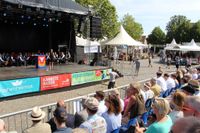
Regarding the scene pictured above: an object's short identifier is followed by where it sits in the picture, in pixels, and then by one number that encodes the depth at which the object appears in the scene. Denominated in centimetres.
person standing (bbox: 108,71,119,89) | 1021
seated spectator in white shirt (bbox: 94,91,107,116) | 408
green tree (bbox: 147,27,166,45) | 7248
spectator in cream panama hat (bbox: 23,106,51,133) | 297
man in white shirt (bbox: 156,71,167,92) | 621
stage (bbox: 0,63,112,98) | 920
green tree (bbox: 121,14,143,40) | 5445
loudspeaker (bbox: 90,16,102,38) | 1507
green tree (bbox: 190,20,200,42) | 5607
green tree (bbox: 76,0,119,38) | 3028
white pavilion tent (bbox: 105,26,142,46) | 1682
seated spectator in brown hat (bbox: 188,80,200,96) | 427
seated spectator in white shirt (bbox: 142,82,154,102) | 482
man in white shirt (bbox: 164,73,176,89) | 644
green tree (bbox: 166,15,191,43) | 5870
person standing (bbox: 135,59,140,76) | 1636
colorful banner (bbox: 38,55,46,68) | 1341
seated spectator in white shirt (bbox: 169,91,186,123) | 331
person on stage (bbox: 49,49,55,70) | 1439
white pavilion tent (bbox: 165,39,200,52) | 2830
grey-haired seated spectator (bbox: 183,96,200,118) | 239
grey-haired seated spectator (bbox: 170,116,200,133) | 133
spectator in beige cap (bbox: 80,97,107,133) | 307
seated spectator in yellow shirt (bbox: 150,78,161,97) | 510
